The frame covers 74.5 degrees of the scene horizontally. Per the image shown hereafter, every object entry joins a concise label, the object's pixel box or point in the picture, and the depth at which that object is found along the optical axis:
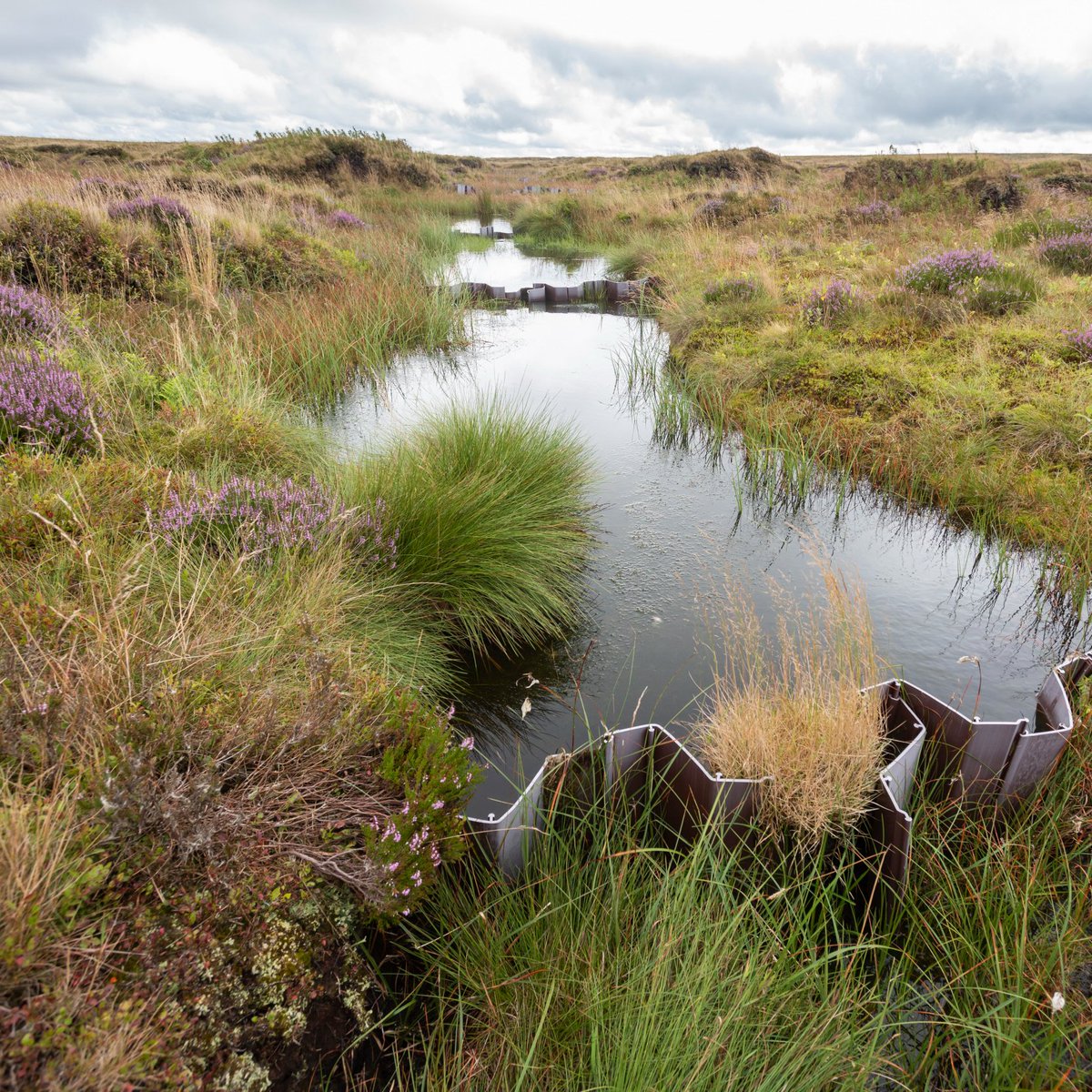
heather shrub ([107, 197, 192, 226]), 9.63
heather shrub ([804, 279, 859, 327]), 8.81
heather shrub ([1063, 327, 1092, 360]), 6.94
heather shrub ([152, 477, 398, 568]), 3.41
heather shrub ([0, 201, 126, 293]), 7.48
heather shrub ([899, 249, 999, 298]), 9.20
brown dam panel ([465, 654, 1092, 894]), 2.45
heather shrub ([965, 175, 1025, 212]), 15.02
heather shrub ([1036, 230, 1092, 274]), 10.27
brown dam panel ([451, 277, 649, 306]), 12.15
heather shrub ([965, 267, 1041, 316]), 8.62
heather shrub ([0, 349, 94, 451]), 4.04
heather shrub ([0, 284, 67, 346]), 5.28
